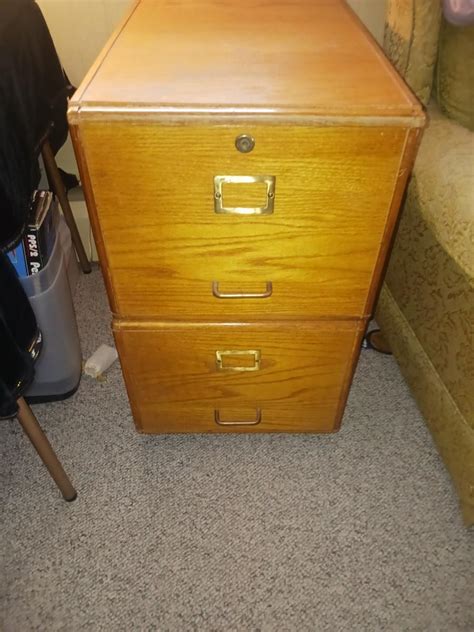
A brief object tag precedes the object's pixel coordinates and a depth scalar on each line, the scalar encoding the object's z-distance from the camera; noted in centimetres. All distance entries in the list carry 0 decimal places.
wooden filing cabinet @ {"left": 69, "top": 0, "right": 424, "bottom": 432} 57
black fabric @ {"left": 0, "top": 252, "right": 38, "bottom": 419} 68
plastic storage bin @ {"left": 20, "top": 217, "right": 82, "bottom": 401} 91
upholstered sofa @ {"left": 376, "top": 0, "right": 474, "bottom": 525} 78
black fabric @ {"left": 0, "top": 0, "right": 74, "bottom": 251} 74
